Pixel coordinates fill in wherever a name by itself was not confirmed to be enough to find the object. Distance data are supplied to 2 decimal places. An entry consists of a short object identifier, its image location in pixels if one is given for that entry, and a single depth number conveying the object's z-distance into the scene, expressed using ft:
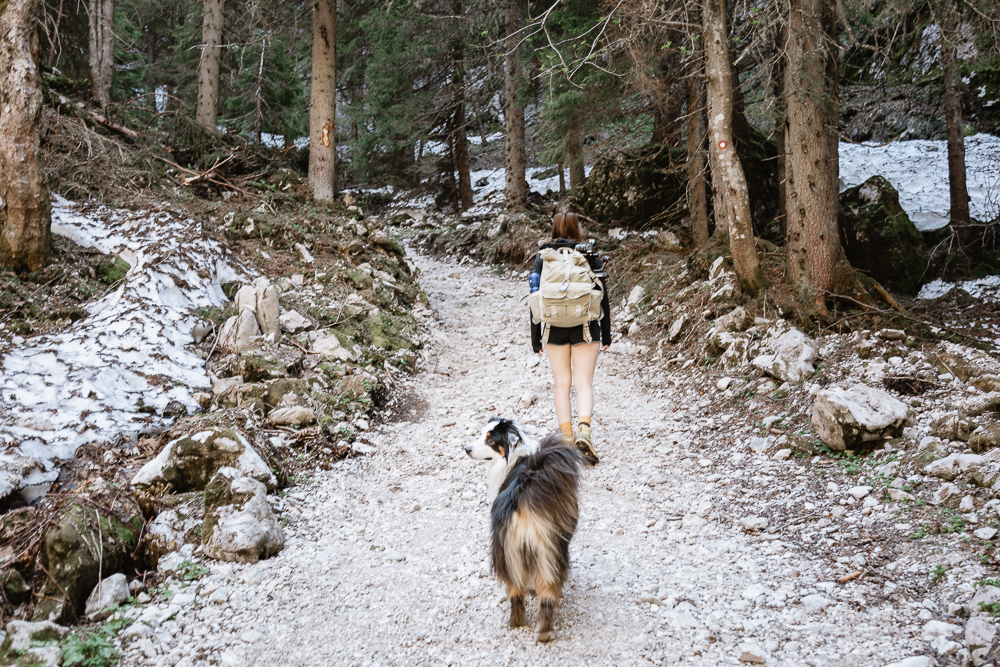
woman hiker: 16.14
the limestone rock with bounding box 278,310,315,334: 23.68
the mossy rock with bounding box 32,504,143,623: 10.53
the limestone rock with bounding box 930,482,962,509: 11.36
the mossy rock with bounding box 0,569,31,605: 10.42
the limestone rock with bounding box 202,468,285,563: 12.69
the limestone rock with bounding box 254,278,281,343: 22.44
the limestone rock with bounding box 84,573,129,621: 10.74
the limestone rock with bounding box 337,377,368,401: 20.84
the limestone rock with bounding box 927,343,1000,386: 14.85
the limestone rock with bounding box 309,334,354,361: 22.95
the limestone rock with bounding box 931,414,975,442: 12.82
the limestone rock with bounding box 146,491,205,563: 12.66
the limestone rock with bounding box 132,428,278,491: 14.03
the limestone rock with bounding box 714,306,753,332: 22.00
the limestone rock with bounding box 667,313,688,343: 25.20
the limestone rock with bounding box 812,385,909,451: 13.84
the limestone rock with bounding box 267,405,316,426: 18.21
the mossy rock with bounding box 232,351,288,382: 19.84
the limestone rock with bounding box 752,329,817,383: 17.87
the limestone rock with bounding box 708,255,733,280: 26.24
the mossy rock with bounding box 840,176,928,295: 29.43
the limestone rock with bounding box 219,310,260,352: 21.06
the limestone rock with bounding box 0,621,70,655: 9.21
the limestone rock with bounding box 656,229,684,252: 35.06
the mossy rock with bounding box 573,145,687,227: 39.70
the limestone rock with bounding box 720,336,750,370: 20.71
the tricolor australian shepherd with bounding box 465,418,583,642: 9.39
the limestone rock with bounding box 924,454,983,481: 11.81
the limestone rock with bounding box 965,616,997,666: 8.00
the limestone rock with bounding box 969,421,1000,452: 12.20
